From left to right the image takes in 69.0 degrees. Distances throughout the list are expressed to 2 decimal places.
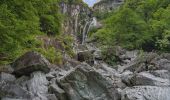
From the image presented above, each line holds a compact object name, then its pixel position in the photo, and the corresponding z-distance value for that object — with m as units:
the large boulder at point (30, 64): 6.10
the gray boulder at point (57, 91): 5.41
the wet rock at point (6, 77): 5.97
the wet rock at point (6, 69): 6.46
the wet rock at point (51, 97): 5.35
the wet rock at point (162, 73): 7.24
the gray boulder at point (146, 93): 5.47
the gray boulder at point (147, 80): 6.34
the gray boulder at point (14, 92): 5.34
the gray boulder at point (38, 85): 5.55
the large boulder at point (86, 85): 5.43
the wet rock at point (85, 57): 11.66
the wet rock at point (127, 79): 6.73
